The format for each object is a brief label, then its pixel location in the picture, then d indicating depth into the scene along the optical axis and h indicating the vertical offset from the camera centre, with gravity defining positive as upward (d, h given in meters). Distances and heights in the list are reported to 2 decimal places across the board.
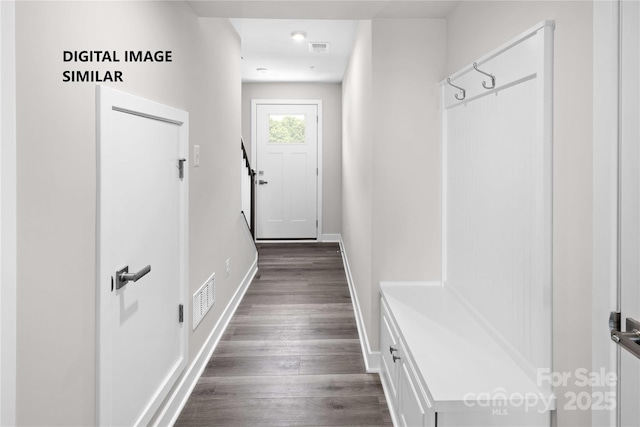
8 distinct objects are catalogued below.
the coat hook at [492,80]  1.77 +0.54
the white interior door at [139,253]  1.46 -0.21
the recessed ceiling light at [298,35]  3.95 +1.64
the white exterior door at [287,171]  6.64 +0.53
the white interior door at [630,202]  1.06 +0.01
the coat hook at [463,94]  2.11 +0.57
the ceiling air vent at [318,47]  4.33 +1.68
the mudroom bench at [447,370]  1.44 -0.65
